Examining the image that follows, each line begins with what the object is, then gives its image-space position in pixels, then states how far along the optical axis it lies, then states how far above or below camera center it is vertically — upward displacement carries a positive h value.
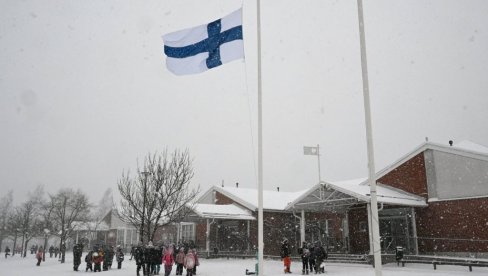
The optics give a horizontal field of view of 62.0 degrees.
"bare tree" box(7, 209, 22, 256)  51.06 +0.37
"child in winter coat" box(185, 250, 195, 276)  16.42 -1.32
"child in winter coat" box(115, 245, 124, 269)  22.59 -1.45
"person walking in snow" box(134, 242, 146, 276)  17.69 -1.20
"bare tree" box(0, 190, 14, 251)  70.83 +4.81
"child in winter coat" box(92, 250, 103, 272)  21.20 -1.59
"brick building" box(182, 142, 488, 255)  21.33 +1.36
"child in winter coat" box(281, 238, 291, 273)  18.49 -1.17
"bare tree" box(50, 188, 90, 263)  32.41 +3.39
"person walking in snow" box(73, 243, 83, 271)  21.70 -1.30
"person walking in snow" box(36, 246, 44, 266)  27.88 -1.82
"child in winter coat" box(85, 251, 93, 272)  21.18 -1.62
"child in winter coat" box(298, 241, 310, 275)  18.06 -1.18
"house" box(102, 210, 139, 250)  48.38 -0.61
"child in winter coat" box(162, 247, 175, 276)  16.84 -1.27
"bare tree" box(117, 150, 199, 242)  19.50 +1.79
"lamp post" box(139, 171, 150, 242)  18.77 +1.50
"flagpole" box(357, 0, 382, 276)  7.61 +1.58
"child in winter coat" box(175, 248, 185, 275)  17.53 -1.27
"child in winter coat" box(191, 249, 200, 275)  16.77 -1.12
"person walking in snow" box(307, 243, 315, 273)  18.22 -1.19
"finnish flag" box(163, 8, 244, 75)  10.93 +4.91
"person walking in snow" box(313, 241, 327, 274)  18.20 -1.15
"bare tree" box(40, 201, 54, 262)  36.96 +0.43
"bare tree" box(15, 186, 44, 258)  45.50 +0.88
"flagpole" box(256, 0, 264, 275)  9.74 +1.78
